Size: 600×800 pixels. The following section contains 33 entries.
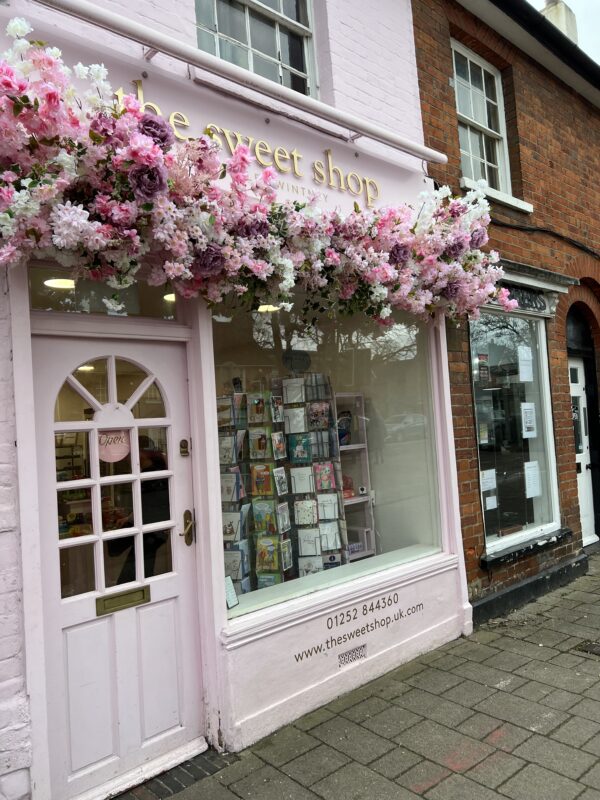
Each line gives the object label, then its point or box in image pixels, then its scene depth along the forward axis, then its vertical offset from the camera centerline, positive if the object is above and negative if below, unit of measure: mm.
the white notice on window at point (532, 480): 6109 -684
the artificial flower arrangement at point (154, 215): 2492 +1131
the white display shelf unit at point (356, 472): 4988 -399
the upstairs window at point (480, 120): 5996 +3122
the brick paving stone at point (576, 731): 3285 -1821
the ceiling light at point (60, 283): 3084 +851
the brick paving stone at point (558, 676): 3944 -1822
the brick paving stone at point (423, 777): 2947 -1815
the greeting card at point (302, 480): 4645 -404
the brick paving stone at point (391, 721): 3473 -1802
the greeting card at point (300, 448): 4664 -149
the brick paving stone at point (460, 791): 2852 -1820
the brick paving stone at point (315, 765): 3066 -1802
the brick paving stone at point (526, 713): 3469 -1819
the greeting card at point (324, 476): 4770 -395
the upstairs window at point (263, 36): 4105 +2910
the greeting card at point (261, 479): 4387 -354
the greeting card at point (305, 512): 4625 -654
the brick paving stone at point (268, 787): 2922 -1801
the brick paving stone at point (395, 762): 3082 -1809
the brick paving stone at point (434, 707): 3586 -1806
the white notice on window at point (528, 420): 6156 -62
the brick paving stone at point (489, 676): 4012 -1809
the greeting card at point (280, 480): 4523 -382
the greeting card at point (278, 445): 4559 -113
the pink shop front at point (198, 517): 2979 -506
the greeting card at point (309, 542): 4564 -880
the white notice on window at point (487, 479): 5478 -583
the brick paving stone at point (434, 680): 4004 -1805
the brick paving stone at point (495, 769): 2971 -1821
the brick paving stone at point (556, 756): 3021 -1819
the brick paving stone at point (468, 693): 3801 -1809
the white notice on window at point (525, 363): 6156 +536
